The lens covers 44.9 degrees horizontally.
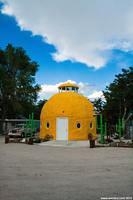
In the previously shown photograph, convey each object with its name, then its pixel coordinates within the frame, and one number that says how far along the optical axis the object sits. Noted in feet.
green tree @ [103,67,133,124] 58.73
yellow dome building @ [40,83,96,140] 55.71
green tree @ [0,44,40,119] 75.37
